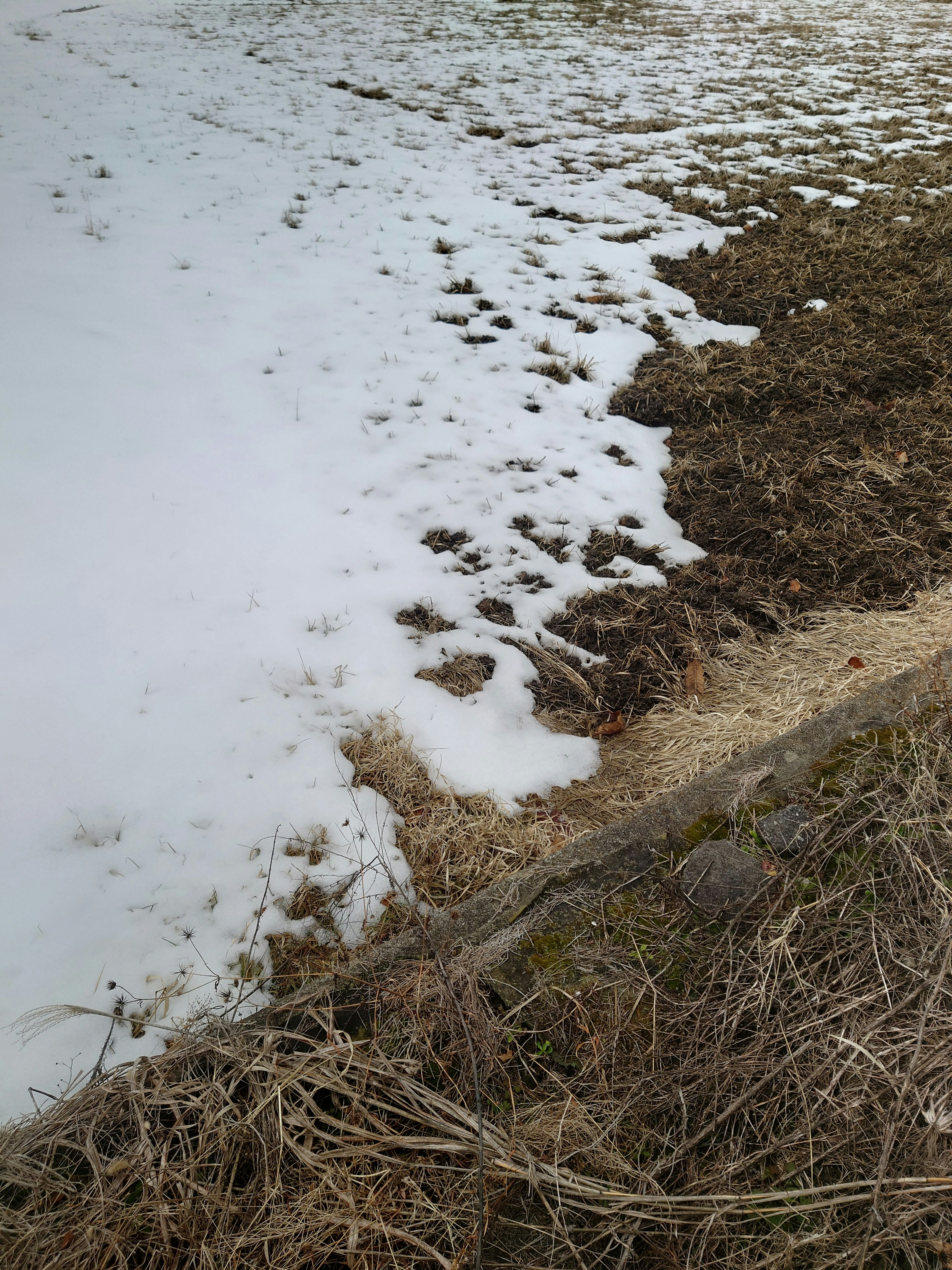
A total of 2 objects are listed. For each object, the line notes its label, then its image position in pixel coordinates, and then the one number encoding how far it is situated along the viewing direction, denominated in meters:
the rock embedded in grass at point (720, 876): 1.82
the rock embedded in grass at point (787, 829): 1.93
